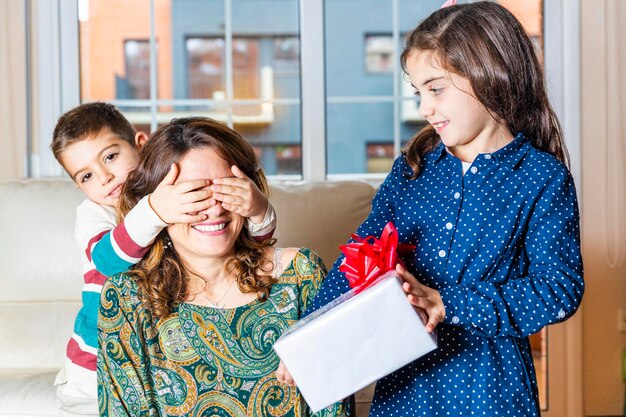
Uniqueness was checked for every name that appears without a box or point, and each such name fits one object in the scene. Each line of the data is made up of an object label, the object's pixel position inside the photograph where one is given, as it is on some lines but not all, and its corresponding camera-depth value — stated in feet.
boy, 6.56
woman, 5.03
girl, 4.51
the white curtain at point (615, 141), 10.67
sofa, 8.66
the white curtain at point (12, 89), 10.56
